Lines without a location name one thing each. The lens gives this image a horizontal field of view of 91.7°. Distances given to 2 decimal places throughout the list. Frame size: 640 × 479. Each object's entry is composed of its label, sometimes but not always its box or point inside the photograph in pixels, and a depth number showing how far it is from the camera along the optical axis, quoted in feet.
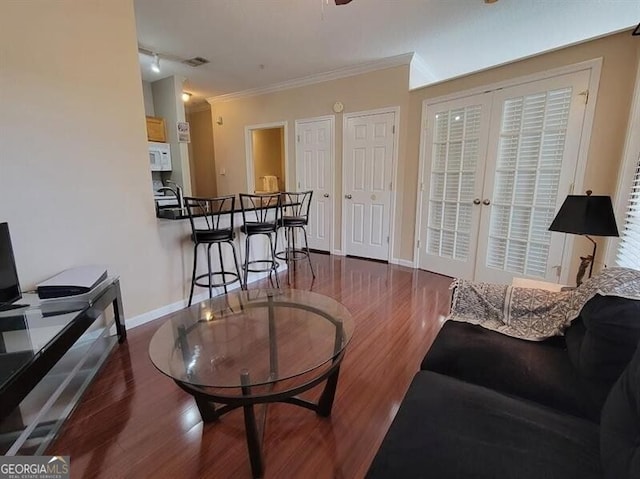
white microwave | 15.12
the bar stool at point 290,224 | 11.74
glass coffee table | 4.21
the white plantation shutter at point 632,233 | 6.81
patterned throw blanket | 4.50
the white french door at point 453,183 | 11.08
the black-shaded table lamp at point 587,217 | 5.66
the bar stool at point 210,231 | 8.80
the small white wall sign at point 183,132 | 15.57
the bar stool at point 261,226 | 10.28
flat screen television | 5.72
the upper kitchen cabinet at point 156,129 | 14.99
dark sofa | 2.89
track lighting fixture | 12.48
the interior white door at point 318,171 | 15.37
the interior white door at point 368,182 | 13.73
